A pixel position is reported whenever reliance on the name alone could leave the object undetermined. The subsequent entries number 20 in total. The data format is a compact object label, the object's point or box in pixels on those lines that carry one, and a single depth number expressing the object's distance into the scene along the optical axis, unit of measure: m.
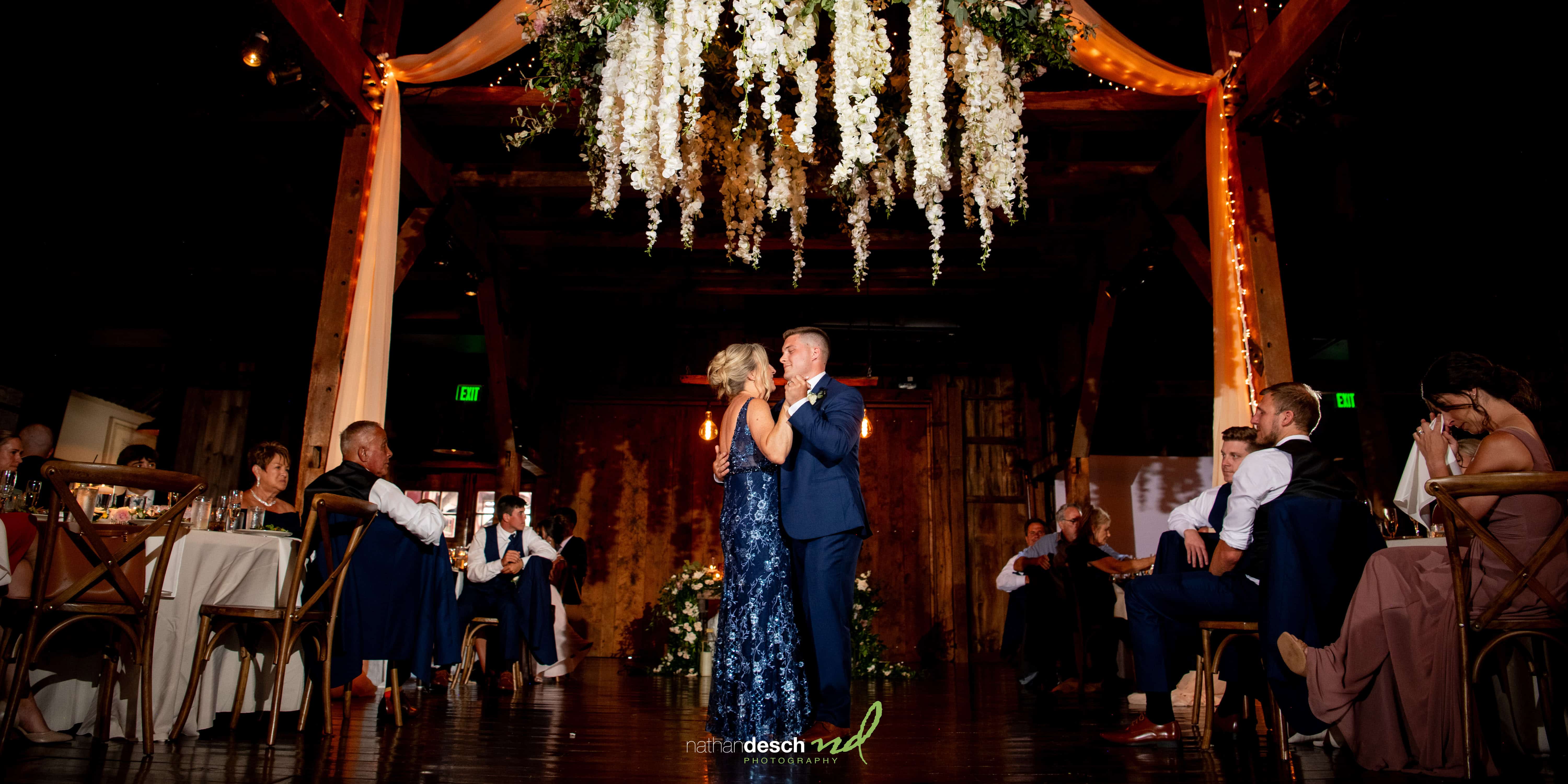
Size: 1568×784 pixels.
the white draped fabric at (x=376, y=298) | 4.77
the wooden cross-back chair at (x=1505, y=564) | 2.35
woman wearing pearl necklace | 4.51
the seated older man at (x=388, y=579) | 3.46
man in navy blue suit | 2.94
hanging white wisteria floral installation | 3.20
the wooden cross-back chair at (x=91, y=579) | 2.57
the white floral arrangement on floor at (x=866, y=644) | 7.39
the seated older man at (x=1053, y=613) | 6.31
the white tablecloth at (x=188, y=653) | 2.92
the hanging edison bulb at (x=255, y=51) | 4.42
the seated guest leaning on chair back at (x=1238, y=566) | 2.96
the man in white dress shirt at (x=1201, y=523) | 3.51
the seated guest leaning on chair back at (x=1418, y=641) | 2.50
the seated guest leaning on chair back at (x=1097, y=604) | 5.95
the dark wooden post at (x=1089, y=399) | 8.15
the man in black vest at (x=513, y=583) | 6.13
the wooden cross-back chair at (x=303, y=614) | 3.01
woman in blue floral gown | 2.96
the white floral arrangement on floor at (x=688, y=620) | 7.47
